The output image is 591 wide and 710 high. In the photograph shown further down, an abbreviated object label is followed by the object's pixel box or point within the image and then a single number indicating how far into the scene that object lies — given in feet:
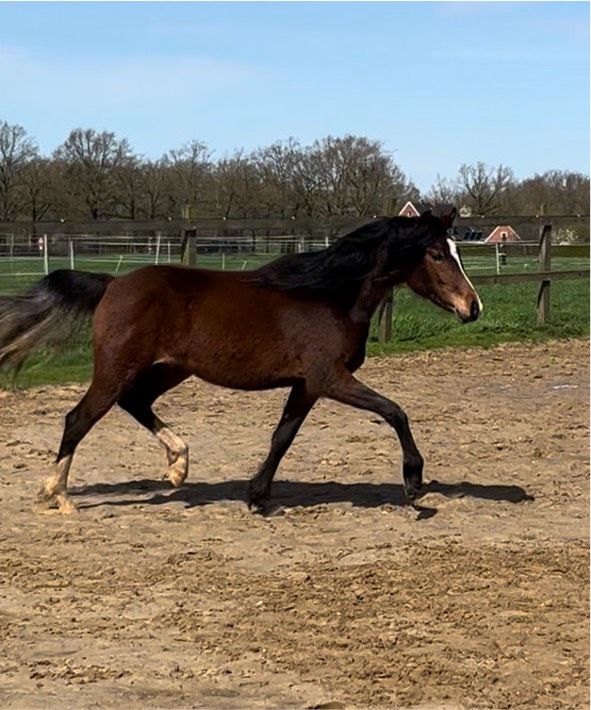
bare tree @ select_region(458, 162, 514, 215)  209.87
